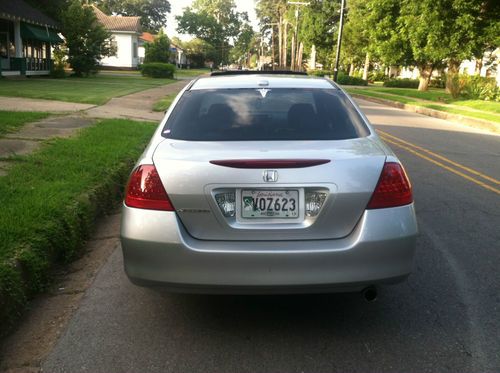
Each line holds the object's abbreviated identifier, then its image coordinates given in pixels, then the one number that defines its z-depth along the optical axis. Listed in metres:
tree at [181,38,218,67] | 101.44
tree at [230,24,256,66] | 134.25
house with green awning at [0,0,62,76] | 29.17
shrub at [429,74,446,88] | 49.44
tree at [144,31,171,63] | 54.16
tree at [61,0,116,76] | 34.44
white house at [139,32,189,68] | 88.46
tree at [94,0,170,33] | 105.50
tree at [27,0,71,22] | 36.44
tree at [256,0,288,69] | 95.50
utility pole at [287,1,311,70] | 70.75
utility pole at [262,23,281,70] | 104.75
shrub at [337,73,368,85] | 49.09
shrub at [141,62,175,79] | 44.84
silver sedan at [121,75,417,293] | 3.14
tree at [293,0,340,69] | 62.22
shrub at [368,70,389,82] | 60.18
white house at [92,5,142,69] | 55.84
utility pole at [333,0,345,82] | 34.31
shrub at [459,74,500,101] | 26.67
